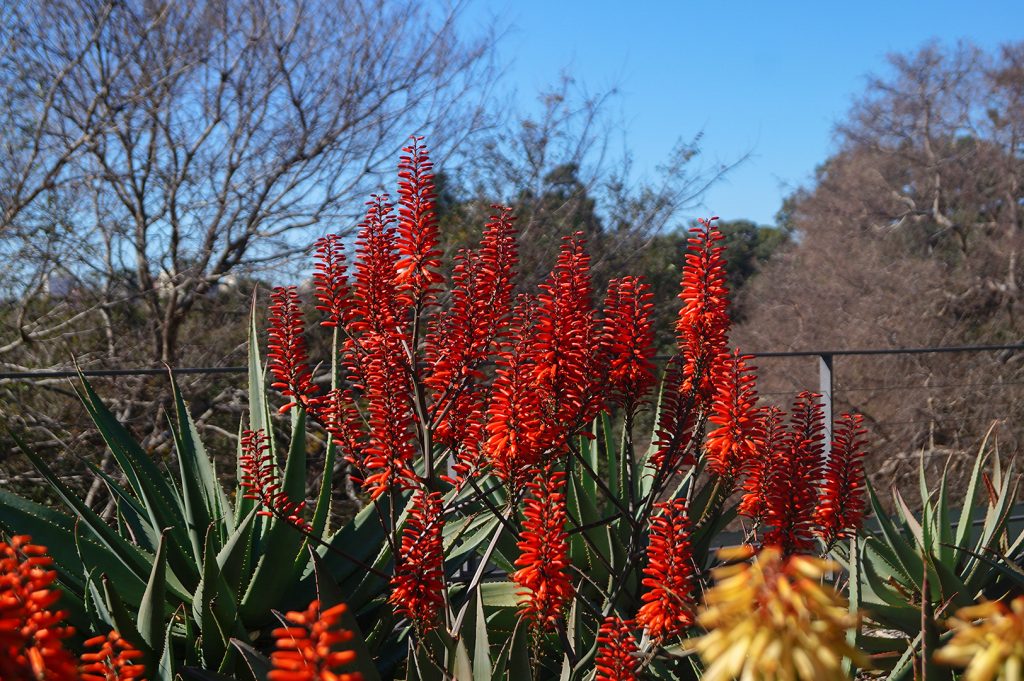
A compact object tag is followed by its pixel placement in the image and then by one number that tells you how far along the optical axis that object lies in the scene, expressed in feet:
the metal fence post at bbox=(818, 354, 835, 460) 13.57
